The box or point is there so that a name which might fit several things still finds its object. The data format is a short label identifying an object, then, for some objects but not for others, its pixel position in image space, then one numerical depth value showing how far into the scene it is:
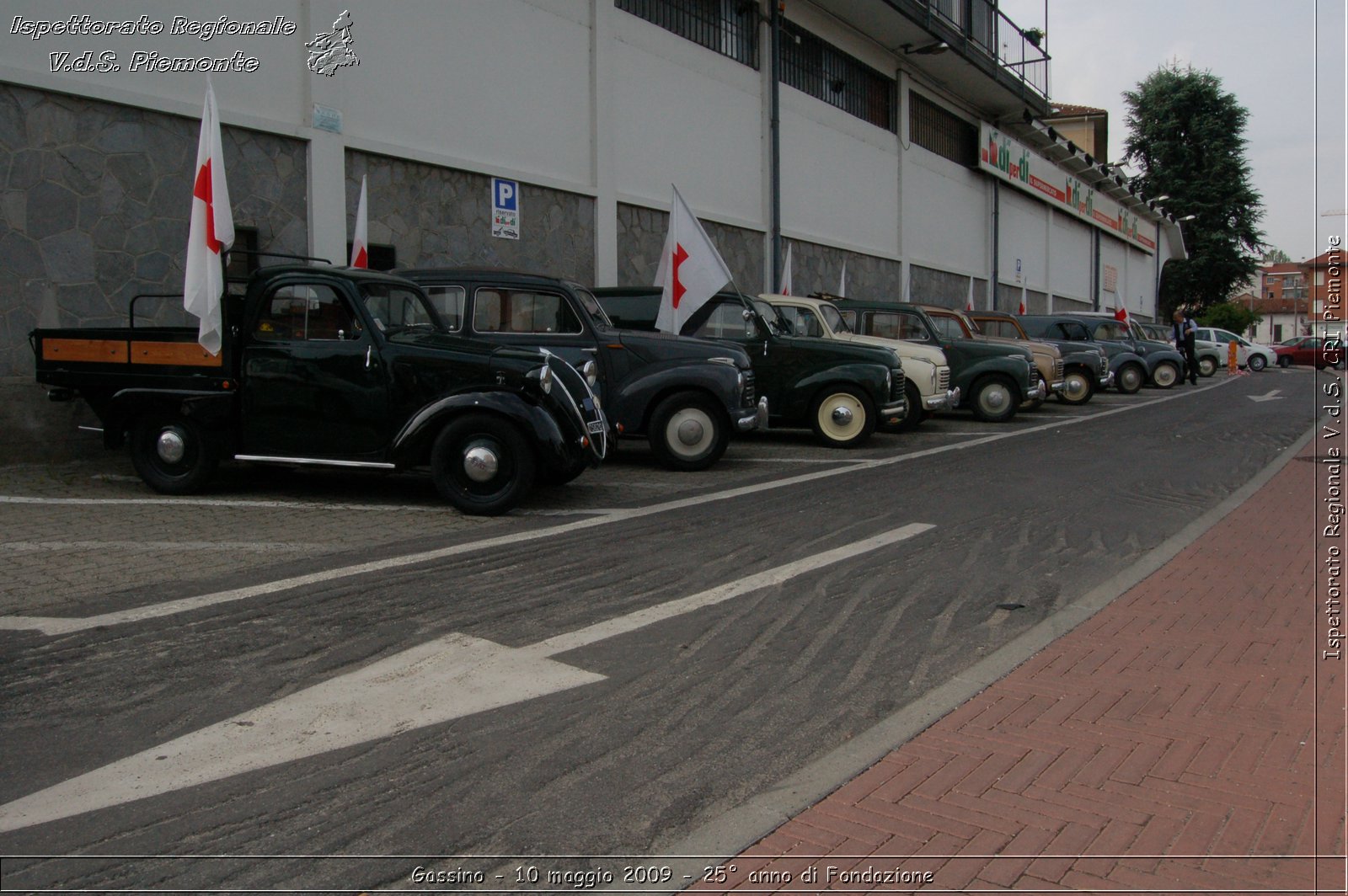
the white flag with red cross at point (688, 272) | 12.40
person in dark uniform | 29.55
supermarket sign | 32.94
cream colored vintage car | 14.30
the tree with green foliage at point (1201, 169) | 58.62
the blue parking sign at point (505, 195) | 14.72
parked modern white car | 38.06
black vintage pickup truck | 8.03
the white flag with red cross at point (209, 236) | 8.23
